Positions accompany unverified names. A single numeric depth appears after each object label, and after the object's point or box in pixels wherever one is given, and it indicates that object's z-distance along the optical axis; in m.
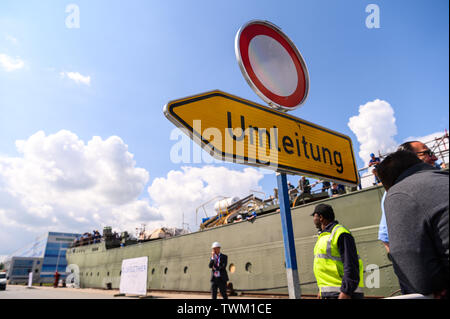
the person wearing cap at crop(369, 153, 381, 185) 8.03
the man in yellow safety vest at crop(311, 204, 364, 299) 2.23
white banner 9.92
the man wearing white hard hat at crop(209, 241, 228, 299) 6.07
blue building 49.62
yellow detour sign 1.79
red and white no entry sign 2.28
